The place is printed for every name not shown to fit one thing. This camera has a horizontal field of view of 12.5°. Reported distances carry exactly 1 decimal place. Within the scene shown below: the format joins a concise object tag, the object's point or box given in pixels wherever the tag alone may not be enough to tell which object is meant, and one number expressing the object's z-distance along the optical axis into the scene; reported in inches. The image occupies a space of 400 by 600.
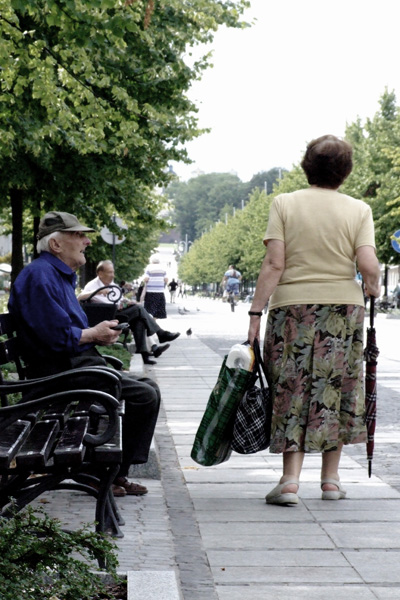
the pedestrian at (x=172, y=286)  4155.8
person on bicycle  3103.8
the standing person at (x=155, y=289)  1758.1
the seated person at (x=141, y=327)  858.8
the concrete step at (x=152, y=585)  227.2
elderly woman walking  393.7
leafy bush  214.0
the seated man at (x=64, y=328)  357.0
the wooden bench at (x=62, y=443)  262.6
